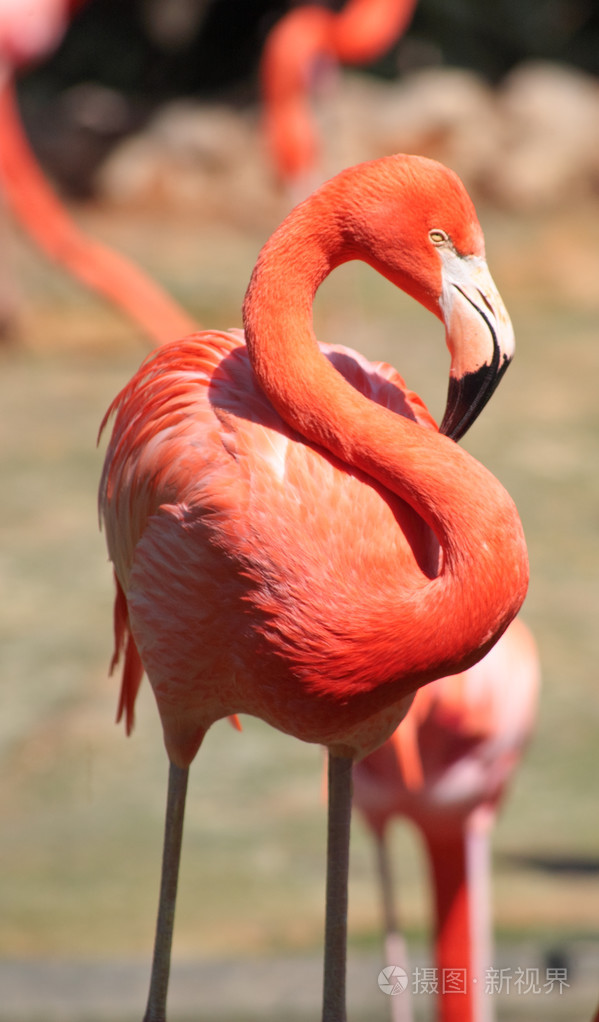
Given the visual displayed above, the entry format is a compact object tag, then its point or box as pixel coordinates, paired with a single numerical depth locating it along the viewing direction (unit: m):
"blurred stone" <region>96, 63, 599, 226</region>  20.61
